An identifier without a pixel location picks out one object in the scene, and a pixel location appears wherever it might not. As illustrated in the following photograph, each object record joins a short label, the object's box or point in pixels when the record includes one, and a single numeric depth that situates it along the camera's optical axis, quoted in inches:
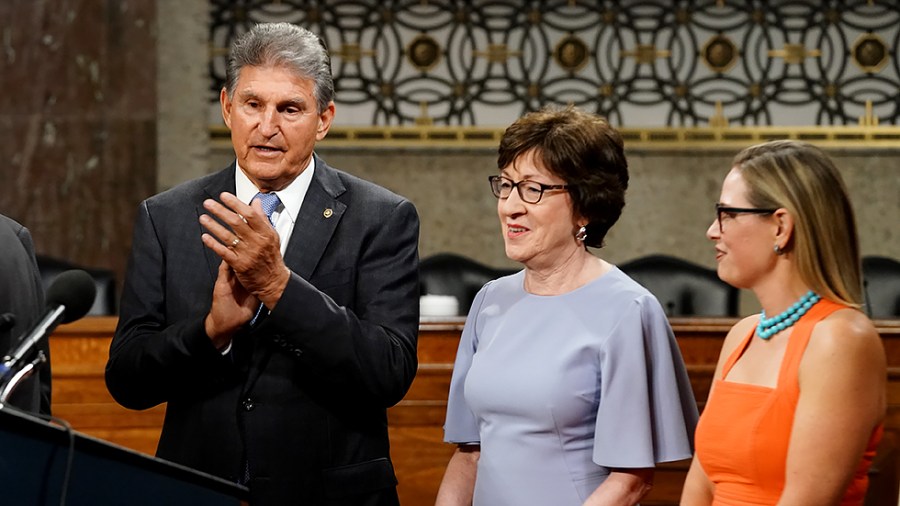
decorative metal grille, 581.9
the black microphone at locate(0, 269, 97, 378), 120.3
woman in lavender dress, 171.3
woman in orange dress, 146.6
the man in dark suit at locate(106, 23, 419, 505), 168.4
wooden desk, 301.9
